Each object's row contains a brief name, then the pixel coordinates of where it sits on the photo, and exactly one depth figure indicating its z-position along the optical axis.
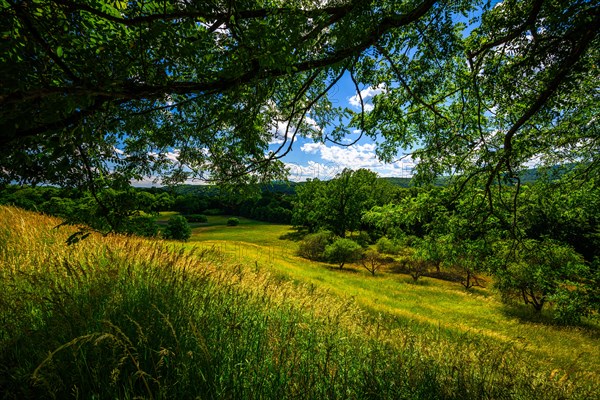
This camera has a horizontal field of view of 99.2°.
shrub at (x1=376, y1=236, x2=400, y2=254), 41.18
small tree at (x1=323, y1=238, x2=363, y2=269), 38.03
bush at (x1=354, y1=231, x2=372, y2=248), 45.17
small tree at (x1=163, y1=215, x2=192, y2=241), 42.97
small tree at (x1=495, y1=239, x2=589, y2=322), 12.02
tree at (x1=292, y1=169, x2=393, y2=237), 52.16
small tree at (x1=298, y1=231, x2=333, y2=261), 43.88
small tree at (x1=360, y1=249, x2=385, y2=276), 39.55
